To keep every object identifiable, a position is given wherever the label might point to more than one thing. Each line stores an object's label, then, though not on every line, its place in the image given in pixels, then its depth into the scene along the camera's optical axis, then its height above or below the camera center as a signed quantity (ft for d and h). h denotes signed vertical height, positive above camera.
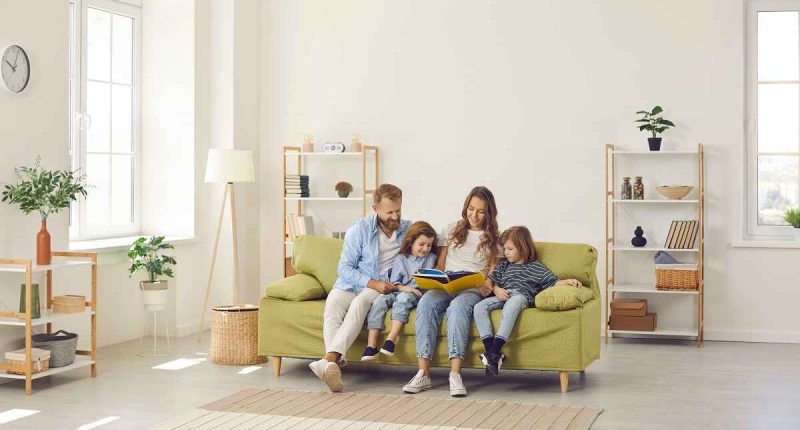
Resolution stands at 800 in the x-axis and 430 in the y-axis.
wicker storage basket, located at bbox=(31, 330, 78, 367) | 17.74 -2.31
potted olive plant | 17.37 +0.34
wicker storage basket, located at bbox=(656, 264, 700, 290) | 21.83 -1.32
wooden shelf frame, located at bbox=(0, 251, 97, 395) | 16.67 -1.67
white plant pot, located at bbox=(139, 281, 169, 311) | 21.02 -1.66
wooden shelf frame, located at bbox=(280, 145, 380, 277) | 24.47 +1.17
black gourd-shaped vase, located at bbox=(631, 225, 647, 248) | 22.56 -0.52
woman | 16.87 -1.31
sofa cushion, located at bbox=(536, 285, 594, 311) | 16.80 -1.39
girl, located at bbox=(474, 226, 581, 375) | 16.87 -1.16
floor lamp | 22.76 +1.07
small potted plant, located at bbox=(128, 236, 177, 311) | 20.85 -1.09
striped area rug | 14.48 -2.98
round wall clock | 17.71 +2.57
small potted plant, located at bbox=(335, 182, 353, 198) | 24.76 +0.65
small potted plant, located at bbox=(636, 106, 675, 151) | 22.03 +1.98
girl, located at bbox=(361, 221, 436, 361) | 17.42 -1.09
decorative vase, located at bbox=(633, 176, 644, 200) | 22.49 +0.61
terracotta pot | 17.54 -0.57
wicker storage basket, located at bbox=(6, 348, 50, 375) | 17.02 -2.49
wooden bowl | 22.06 +0.54
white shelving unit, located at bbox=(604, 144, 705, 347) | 22.09 -0.71
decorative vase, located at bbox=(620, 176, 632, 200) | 22.54 +0.61
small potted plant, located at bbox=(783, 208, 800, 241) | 22.02 -0.02
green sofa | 16.81 -1.87
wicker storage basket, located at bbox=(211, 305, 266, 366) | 19.48 -2.34
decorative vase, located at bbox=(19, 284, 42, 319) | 17.20 -1.52
